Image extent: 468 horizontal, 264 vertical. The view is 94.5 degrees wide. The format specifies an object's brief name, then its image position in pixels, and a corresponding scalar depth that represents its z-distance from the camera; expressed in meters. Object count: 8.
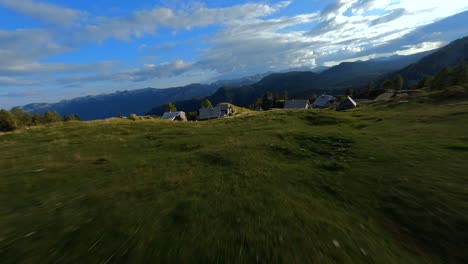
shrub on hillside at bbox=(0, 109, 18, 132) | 128.93
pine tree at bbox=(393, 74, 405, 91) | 135.25
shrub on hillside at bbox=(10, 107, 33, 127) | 144.12
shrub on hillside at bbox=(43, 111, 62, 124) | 160.02
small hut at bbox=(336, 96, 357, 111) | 87.31
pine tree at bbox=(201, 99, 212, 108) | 157.12
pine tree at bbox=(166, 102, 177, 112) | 154.56
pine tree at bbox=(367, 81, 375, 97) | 132.35
